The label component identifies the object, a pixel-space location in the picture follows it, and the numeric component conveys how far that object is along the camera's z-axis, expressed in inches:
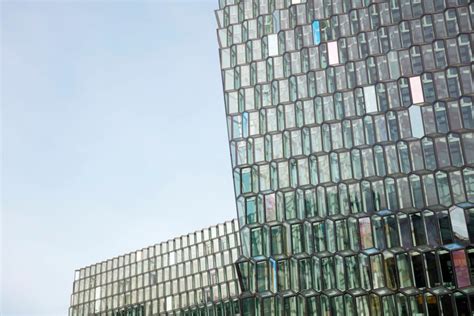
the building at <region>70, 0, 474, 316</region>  1279.5
